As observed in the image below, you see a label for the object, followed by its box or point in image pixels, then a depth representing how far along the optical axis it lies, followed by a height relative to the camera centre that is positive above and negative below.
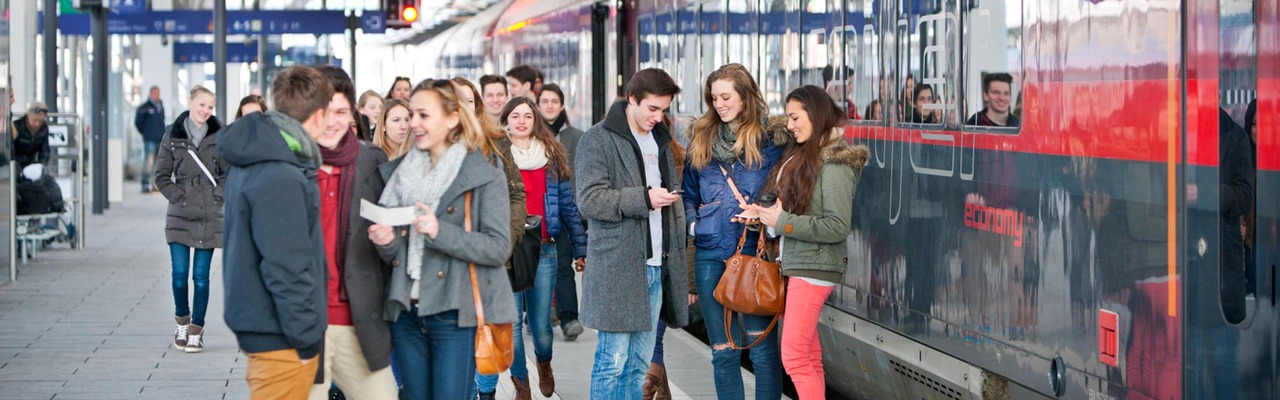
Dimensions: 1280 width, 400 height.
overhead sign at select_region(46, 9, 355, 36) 25.39 +2.33
